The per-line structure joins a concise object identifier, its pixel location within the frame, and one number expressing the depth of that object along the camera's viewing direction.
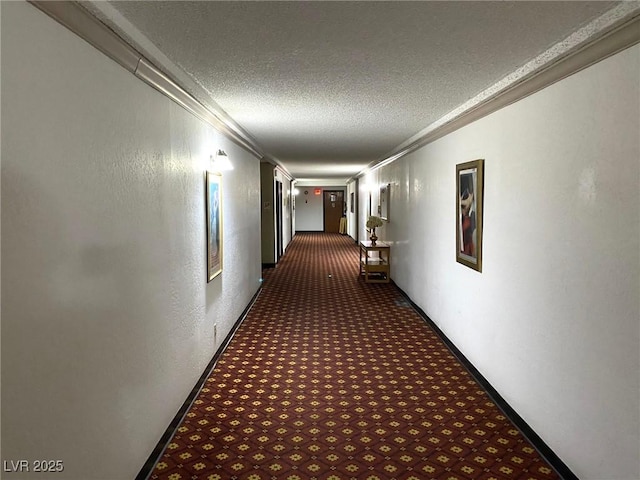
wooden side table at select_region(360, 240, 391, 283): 9.11
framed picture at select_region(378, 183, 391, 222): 9.46
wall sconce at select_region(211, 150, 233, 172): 4.55
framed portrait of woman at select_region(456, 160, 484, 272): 4.14
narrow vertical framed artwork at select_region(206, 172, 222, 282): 4.32
